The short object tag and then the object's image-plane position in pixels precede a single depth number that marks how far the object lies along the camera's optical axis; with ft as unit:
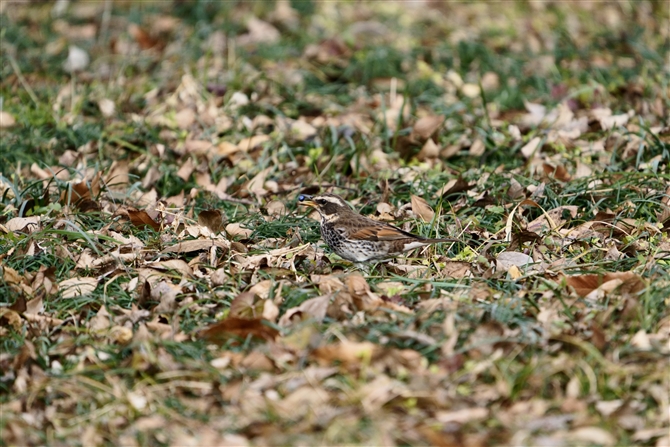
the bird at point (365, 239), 43.83
